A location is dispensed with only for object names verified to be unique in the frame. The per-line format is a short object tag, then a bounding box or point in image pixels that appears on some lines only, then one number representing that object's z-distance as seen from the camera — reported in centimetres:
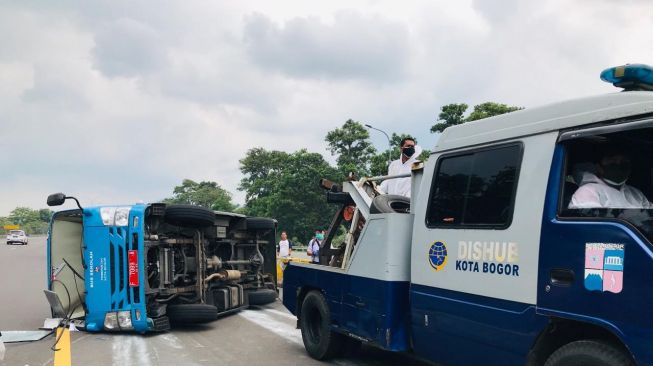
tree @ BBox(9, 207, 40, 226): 13408
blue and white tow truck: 330
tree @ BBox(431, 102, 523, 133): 3344
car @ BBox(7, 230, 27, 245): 5312
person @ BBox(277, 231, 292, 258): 1775
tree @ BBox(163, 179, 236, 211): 8742
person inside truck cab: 358
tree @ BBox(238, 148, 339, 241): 4944
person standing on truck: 659
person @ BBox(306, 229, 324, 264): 1633
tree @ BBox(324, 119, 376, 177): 5241
